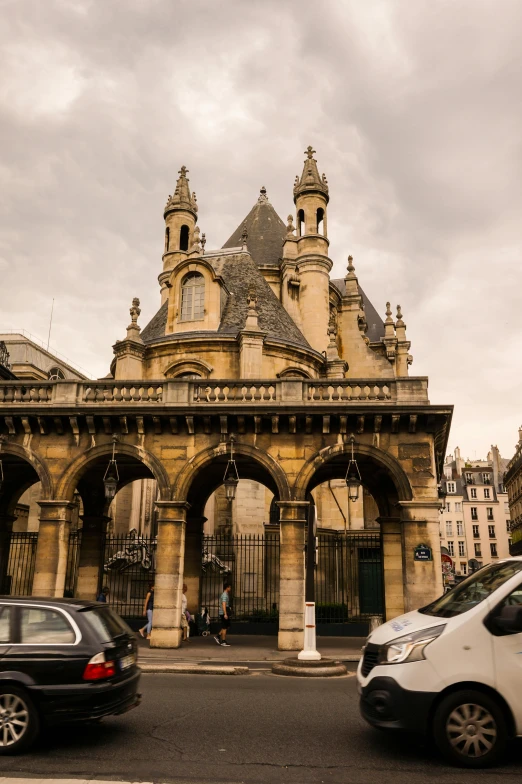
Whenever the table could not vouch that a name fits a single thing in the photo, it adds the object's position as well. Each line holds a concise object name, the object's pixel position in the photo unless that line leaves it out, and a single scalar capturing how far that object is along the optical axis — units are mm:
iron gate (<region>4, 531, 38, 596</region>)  22219
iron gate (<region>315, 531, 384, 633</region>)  25797
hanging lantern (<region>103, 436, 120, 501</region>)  16547
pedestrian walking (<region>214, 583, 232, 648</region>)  17281
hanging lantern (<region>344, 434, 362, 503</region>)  16297
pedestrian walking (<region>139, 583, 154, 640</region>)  17375
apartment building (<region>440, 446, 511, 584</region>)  68875
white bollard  12867
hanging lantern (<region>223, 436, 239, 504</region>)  16359
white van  5441
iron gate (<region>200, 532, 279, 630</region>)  23859
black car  5840
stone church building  16812
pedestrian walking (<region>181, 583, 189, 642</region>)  17594
